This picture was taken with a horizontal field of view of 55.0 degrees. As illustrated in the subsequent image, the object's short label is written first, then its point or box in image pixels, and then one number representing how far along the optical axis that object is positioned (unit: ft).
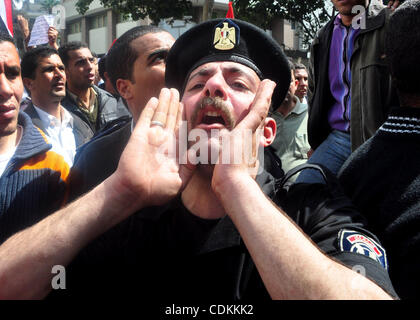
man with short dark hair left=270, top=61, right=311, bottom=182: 14.11
